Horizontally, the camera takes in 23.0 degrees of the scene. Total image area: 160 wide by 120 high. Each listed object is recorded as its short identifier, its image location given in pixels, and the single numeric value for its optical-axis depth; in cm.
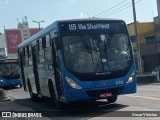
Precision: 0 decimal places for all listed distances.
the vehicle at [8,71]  3459
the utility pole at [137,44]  3678
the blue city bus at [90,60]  1221
